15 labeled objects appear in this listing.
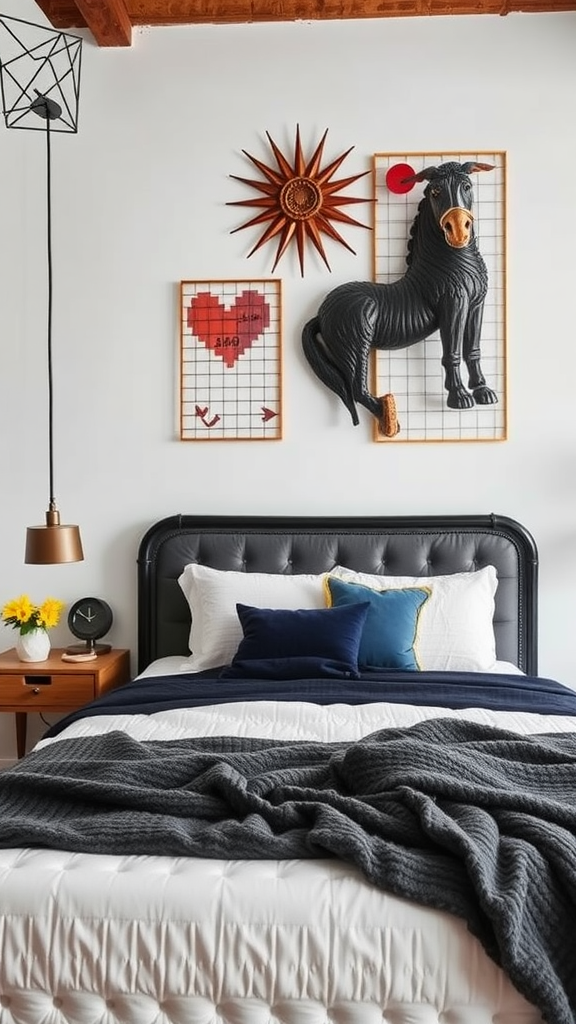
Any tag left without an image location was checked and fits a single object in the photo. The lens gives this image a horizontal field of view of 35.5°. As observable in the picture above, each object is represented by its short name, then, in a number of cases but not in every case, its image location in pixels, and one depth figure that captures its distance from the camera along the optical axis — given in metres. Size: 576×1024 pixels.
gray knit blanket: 1.45
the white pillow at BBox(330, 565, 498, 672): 3.11
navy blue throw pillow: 2.95
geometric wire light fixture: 3.64
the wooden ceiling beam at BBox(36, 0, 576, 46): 3.56
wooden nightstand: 3.29
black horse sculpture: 3.51
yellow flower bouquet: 3.37
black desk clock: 3.62
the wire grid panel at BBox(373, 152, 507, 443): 3.59
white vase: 3.39
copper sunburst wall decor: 3.60
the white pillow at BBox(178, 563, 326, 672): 3.21
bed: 1.44
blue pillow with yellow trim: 3.04
